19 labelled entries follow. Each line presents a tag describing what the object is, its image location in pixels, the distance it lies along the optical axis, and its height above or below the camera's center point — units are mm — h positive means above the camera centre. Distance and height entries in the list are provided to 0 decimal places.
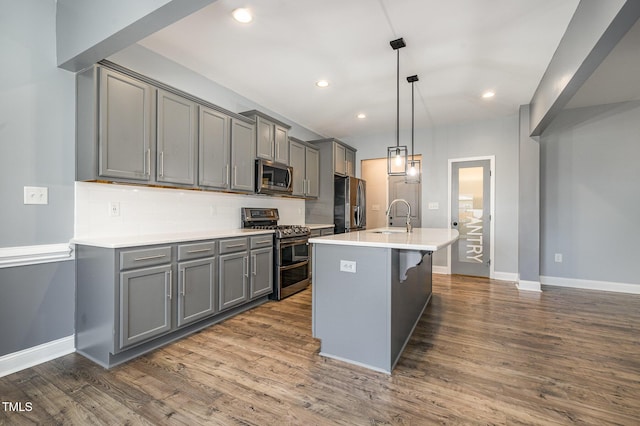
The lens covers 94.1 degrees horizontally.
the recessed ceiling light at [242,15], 2277 +1538
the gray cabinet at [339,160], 5217 +944
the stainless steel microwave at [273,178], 3701 +460
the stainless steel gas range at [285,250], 3635 -496
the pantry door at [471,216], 4977 -57
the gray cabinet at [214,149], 3033 +673
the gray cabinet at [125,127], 2238 +676
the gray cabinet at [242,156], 3400 +664
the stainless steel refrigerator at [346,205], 5176 +127
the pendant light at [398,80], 2686 +1489
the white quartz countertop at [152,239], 2127 -219
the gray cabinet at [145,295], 2092 -659
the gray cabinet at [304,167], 4520 +721
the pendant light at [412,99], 3219 +1530
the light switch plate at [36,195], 2104 +122
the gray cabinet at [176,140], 2639 +673
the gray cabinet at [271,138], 3754 +999
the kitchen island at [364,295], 2043 -604
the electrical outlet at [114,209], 2543 +24
